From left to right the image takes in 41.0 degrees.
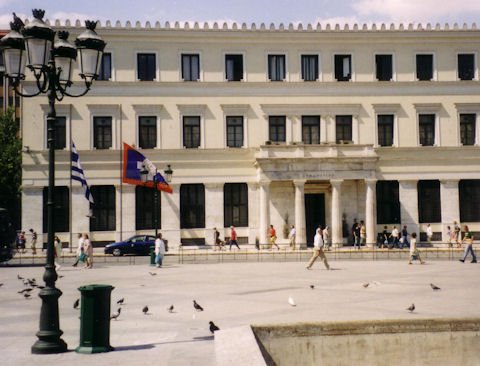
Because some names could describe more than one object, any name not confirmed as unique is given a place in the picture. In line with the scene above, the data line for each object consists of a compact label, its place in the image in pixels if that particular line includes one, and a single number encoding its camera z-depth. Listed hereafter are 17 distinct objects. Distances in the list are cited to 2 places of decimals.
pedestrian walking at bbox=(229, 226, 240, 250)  40.16
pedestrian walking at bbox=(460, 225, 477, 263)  30.38
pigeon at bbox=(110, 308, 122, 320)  14.24
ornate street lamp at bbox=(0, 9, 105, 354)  11.15
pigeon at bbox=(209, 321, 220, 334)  12.20
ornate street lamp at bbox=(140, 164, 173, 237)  34.03
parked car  38.34
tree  61.16
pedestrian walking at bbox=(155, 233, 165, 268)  30.11
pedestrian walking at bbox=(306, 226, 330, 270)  27.20
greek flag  37.77
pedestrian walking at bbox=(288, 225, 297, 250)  40.19
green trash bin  11.01
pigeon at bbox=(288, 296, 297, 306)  15.98
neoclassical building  41.66
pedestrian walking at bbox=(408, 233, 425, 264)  30.18
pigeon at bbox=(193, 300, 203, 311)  14.68
